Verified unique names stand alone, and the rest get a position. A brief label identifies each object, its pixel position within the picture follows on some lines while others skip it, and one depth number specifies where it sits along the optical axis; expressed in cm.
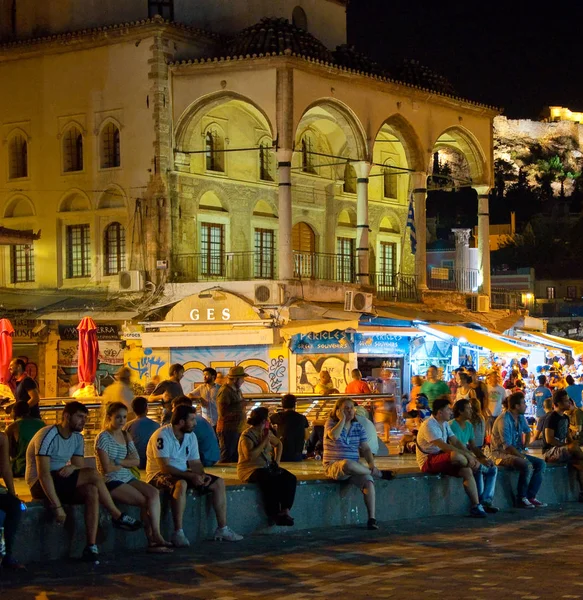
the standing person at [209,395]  2006
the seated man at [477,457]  1584
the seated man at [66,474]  1171
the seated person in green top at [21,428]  1408
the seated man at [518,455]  1661
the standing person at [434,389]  2186
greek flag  3462
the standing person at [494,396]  2196
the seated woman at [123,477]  1220
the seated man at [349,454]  1430
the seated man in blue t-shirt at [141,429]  1493
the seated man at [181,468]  1270
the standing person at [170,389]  1810
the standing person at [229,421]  1817
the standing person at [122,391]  1803
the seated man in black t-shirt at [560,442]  1762
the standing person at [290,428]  1792
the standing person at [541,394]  2519
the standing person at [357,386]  2323
